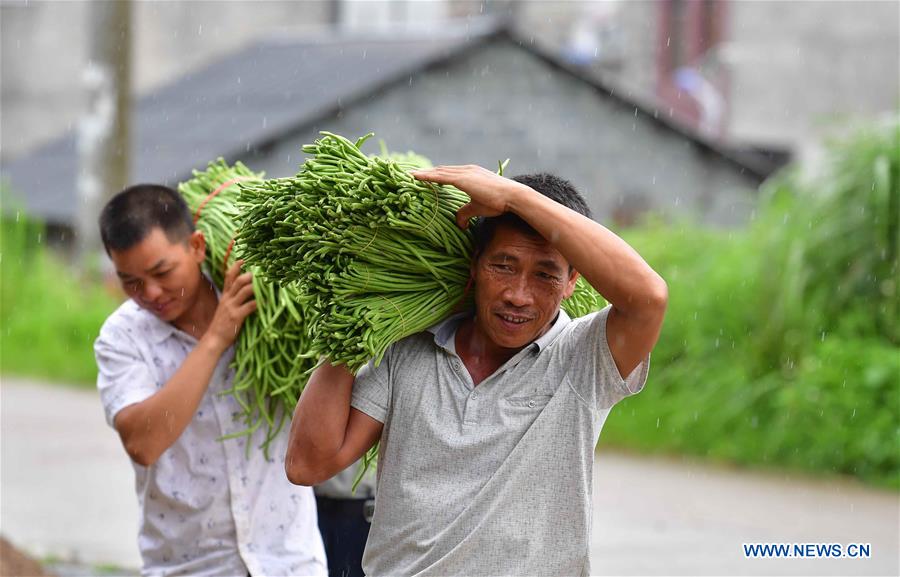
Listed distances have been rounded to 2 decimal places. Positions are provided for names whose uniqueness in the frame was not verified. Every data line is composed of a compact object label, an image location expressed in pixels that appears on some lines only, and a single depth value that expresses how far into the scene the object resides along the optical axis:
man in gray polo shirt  5.26
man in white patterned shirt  6.80
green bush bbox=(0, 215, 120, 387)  24.41
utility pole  24.33
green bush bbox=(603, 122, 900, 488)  16.02
